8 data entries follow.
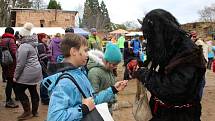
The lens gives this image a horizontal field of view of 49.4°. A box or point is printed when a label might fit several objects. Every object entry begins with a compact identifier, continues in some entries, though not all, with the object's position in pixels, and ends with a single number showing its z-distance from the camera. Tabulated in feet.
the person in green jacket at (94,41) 22.49
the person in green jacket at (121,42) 43.46
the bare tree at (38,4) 124.87
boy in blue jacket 5.17
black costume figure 5.91
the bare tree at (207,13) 97.57
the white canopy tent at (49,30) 60.16
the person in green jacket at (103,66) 8.08
